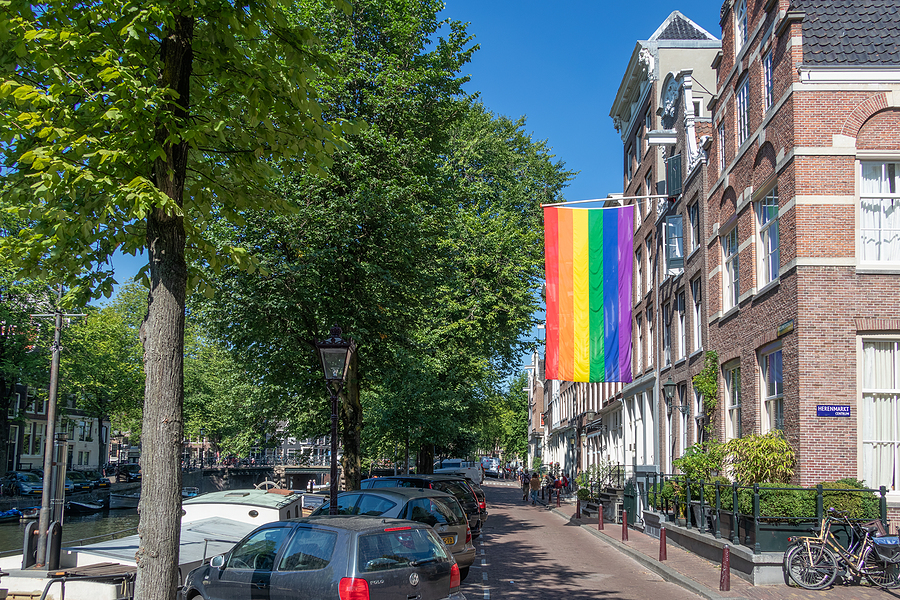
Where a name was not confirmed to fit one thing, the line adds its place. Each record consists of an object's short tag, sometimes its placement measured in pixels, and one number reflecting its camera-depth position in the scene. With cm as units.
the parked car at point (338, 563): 773
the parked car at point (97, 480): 4841
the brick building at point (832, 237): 1458
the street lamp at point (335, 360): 1268
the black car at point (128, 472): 5913
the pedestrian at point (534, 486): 4216
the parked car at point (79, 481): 4600
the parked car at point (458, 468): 4570
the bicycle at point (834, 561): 1234
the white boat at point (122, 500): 4378
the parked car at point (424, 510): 1283
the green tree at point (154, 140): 651
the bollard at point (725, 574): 1203
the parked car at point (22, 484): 4062
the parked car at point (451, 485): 1769
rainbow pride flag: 2406
